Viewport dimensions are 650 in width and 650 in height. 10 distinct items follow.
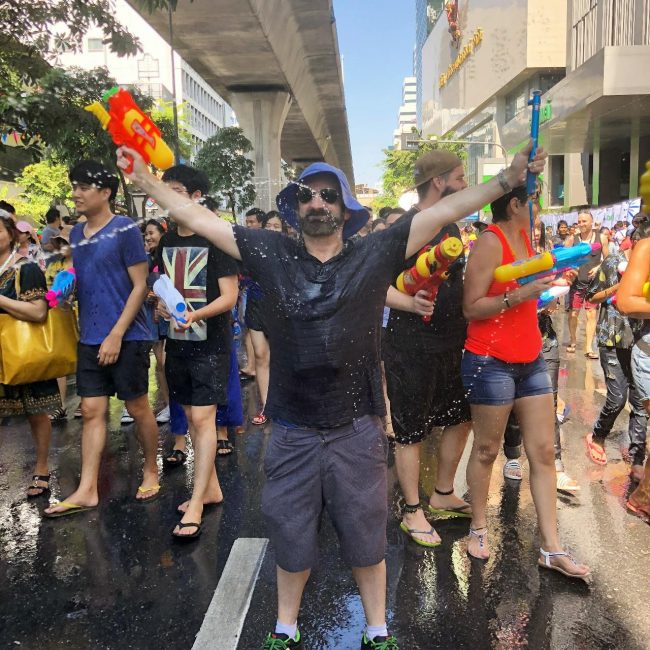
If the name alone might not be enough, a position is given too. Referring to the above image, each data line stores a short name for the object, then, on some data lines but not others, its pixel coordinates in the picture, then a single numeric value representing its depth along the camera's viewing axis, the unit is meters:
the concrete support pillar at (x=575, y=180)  39.56
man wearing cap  3.59
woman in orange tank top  3.19
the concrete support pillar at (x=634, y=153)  26.74
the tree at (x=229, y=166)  19.50
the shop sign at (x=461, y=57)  64.94
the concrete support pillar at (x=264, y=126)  21.44
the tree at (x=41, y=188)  36.06
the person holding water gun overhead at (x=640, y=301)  3.45
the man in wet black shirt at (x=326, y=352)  2.42
